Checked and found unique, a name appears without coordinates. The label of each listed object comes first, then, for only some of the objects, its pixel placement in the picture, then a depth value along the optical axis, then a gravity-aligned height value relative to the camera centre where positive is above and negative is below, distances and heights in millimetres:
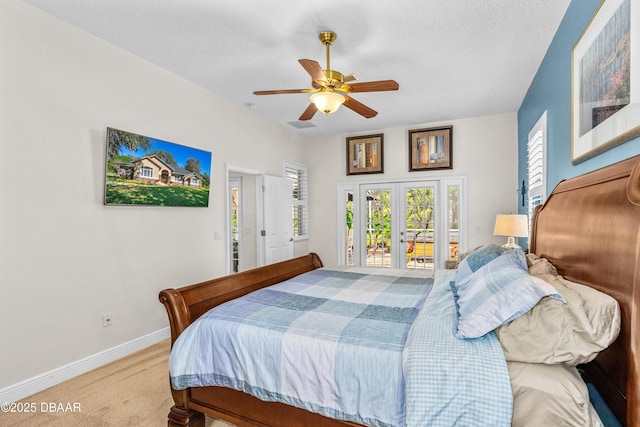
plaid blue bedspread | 1269 -666
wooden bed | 1100 -299
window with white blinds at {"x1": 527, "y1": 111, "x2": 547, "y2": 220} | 3027 +469
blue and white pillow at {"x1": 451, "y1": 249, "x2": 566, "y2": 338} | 1326 -384
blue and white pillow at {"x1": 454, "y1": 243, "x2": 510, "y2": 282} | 2244 -349
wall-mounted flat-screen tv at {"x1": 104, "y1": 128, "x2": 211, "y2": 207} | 2932 +384
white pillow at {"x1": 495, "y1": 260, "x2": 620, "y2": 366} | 1161 -447
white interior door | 4980 -128
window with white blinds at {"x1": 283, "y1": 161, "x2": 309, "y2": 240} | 5855 +205
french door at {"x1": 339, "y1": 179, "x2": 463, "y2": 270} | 5258 -226
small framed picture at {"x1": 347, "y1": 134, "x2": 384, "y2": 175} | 5653 +964
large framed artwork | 1483 +671
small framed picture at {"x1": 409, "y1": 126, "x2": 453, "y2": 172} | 5191 +977
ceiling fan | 2484 +963
